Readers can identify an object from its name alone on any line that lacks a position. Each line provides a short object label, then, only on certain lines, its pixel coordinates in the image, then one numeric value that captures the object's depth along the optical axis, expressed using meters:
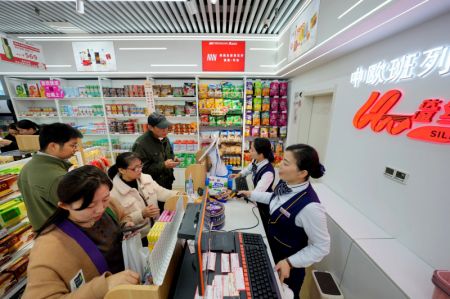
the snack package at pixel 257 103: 4.12
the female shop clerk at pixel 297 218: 1.19
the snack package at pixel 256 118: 4.22
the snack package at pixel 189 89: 4.19
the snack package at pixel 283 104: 4.15
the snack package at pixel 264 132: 4.35
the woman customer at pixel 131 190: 1.55
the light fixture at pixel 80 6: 2.33
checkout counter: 0.69
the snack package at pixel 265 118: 4.23
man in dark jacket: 2.42
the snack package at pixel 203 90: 4.14
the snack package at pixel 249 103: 4.16
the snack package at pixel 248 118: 4.24
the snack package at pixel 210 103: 4.17
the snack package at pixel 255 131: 4.30
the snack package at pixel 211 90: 4.13
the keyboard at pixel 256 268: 0.94
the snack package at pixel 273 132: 4.33
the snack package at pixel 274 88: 4.09
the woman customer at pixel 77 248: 0.76
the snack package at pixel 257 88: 4.06
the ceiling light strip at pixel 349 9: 1.54
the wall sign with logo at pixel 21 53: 2.59
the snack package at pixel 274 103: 4.14
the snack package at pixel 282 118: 4.22
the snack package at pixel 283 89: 4.10
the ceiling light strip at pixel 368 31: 1.22
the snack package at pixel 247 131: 4.31
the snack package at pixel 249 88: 4.07
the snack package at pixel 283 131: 4.32
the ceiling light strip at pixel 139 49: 3.91
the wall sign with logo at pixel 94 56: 3.91
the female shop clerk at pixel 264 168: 1.99
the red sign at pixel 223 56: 3.89
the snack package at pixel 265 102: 4.15
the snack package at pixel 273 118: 4.22
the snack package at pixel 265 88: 4.10
